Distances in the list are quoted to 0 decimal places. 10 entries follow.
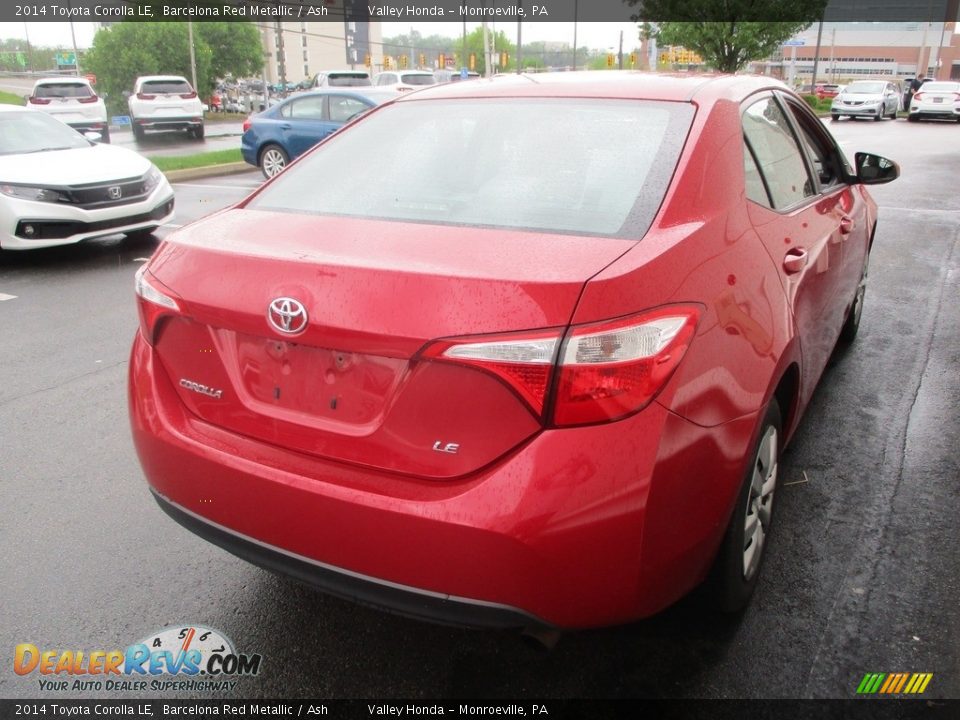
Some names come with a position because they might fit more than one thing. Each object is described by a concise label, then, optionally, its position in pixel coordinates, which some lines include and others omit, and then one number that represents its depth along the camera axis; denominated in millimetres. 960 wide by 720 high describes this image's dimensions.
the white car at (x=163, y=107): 23906
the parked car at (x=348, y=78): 21916
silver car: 30766
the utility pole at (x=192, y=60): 45456
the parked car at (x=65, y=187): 7473
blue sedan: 14023
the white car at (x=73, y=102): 21609
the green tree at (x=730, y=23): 27594
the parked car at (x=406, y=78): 26073
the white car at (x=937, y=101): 29562
